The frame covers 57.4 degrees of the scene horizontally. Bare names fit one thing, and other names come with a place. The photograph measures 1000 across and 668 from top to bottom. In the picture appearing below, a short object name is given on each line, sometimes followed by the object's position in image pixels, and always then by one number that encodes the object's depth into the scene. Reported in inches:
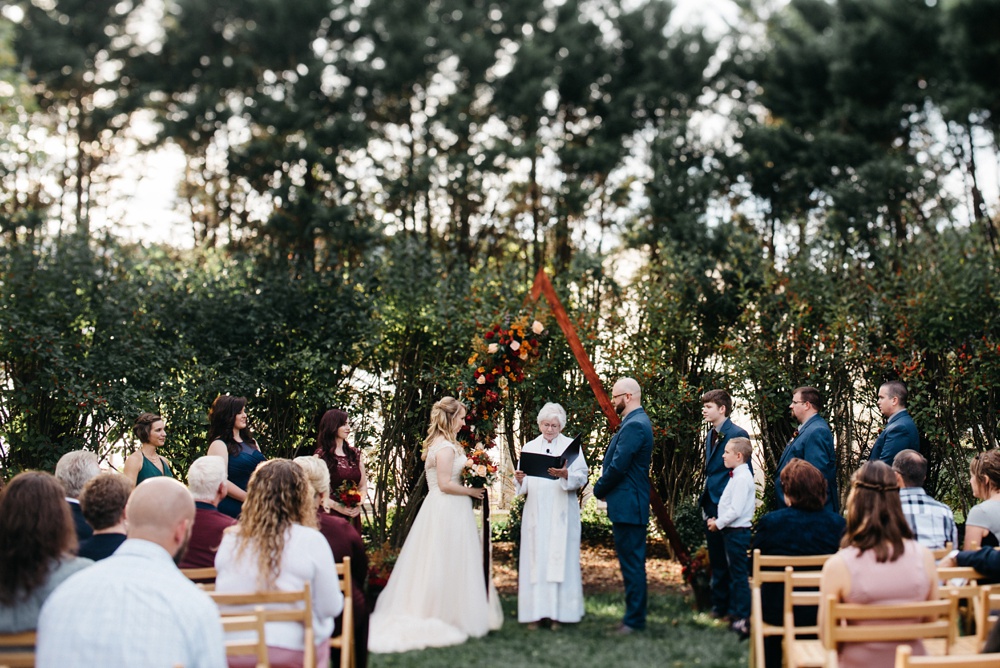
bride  261.0
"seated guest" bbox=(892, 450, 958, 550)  208.5
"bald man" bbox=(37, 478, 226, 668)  104.5
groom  265.3
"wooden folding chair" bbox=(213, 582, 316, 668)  146.6
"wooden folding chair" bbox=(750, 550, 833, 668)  181.6
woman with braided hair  145.5
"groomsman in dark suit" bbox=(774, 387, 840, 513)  265.3
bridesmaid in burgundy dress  280.8
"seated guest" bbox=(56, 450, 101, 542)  199.2
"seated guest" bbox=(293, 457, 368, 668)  202.1
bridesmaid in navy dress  283.0
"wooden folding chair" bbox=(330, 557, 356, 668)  181.2
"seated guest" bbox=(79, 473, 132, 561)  163.2
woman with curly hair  161.0
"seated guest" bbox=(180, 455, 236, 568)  191.9
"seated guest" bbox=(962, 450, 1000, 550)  196.2
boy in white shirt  259.4
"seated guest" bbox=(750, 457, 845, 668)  209.8
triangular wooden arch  297.4
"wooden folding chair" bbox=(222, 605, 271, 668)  128.3
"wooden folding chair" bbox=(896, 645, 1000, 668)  103.2
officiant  272.2
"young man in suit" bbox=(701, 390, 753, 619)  277.3
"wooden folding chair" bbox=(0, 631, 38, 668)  128.1
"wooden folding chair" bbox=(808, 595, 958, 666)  135.2
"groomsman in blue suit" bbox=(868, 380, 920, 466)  269.0
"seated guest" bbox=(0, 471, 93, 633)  133.5
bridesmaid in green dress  268.8
